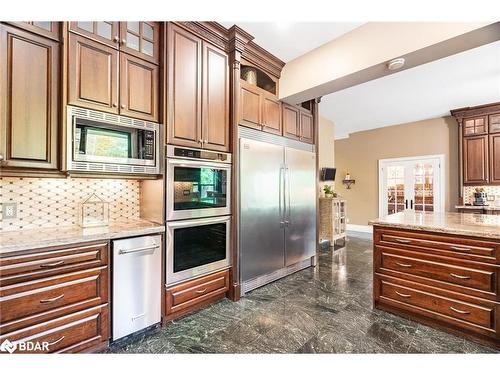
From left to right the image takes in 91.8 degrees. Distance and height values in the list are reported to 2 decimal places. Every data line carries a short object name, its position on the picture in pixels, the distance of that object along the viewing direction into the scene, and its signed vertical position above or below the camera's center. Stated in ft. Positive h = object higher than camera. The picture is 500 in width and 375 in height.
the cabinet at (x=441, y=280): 6.15 -2.58
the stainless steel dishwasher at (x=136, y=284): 6.03 -2.48
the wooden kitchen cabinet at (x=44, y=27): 5.41 +3.71
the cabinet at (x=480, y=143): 15.88 +3.15
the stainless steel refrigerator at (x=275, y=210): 9.05 -0.86
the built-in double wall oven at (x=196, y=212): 7.16 -0.71
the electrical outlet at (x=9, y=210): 5.98 -0.52
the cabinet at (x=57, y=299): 4.71 -2.32
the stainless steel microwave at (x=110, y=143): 5.87 +1.23
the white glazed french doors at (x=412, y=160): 18.92 +1.05
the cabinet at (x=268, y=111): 9.32 +3.41
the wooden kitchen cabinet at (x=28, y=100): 5.21 +2.02
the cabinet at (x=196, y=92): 7.32 +3.19
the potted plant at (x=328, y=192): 17.57 -0.22
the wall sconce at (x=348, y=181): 23.93 +0.84
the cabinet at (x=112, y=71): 5.90 +3.16
